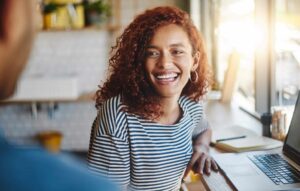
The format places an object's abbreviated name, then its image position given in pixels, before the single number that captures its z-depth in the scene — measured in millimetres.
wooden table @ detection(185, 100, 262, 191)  1515
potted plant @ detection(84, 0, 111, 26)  3787
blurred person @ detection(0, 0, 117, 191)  346
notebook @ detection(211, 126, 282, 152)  1878
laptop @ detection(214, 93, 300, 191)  1420
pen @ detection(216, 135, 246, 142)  2037
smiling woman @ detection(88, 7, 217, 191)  1539
